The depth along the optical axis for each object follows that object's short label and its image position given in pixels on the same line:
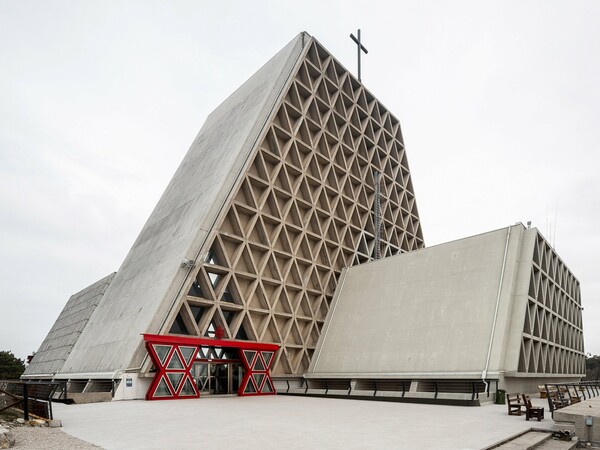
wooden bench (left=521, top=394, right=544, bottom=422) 12.85
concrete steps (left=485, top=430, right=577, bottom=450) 9.34
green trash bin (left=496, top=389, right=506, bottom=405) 19.95
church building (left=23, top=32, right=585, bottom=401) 22.97
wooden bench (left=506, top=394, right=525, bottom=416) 14.78
